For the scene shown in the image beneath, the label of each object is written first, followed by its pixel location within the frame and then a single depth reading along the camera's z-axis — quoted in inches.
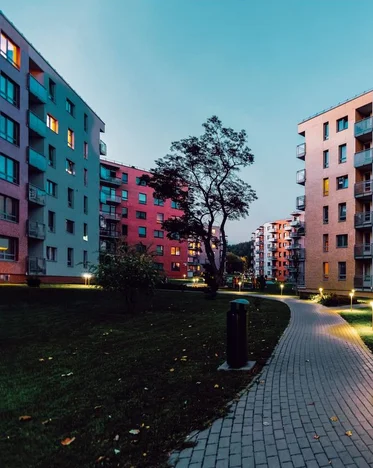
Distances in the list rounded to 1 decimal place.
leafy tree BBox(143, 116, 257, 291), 1505.9
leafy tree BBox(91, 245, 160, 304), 534.6
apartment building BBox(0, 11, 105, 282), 989.8
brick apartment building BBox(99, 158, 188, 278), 2428.6
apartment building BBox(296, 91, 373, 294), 1198.3
